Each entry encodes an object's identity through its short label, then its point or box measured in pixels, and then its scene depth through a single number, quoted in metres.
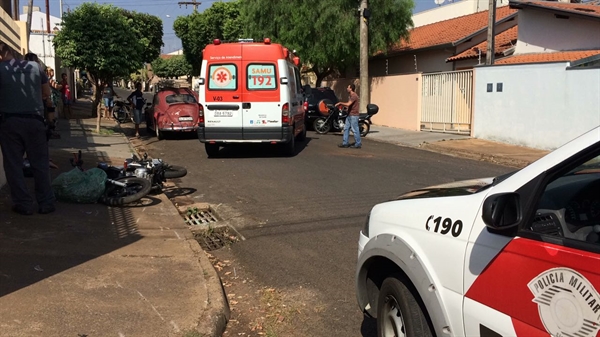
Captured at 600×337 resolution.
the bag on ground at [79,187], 7.73
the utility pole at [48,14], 36.57
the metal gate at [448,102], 18.64
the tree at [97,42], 18.66
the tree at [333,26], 24.11
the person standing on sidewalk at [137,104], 18.89
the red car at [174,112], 17.53
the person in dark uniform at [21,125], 6.51
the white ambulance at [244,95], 13.01
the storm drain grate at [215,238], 6.77
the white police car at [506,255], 2.22
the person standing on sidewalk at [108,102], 26.64
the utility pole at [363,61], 21.59
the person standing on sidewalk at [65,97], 24.08
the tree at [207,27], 42.34
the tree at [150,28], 34.16
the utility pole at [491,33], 17.45
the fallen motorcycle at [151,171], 8.50
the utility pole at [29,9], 22.49
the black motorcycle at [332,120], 20.05
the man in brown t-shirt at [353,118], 15.43
